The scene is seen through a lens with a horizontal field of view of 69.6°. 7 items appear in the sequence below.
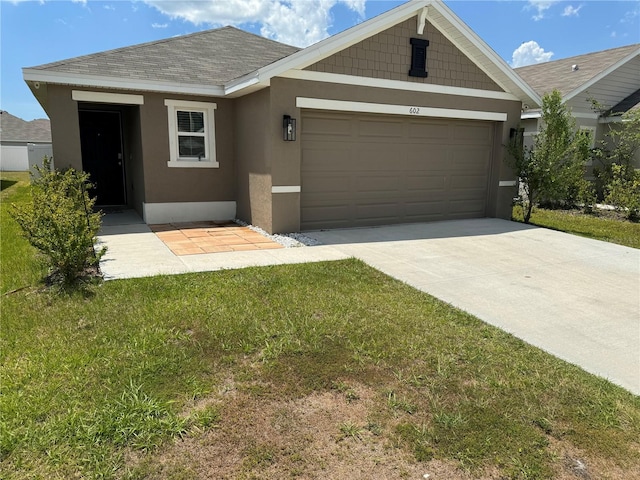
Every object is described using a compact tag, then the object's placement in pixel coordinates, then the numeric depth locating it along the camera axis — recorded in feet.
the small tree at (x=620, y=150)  47.68
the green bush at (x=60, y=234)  17.43
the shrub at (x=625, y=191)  40.98
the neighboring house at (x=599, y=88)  50.70
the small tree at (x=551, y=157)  34.42
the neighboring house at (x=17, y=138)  115.14
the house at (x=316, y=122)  28.45
